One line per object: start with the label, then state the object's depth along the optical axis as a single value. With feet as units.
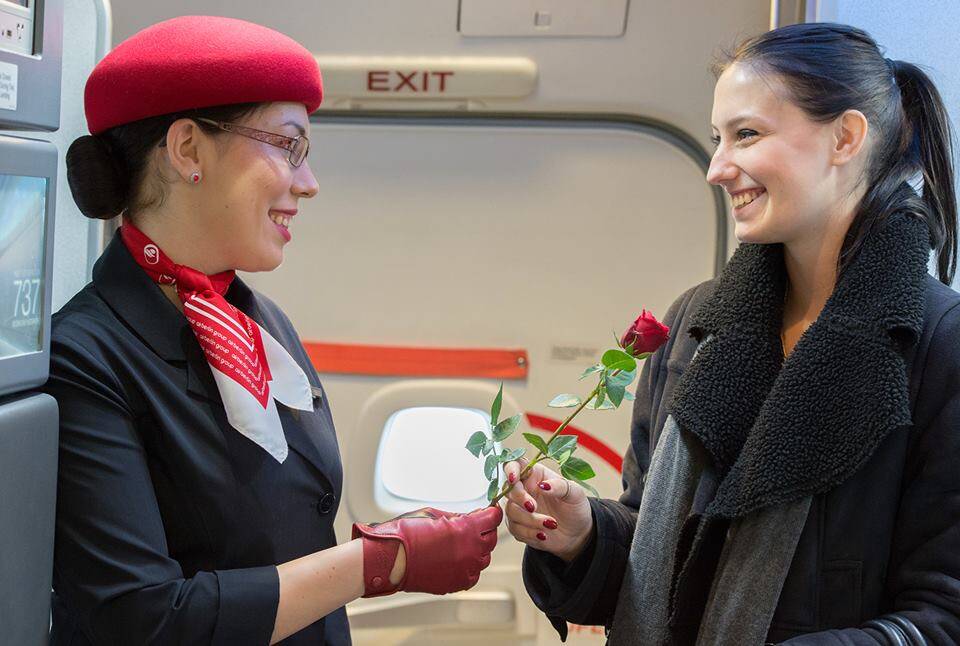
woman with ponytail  5.06
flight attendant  4.78
